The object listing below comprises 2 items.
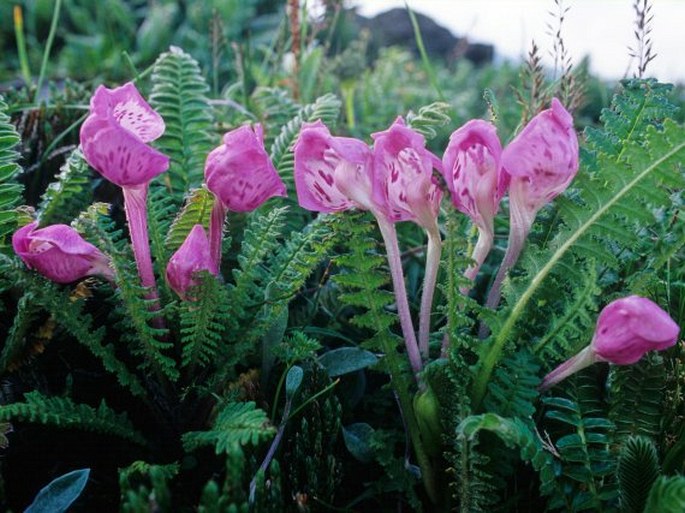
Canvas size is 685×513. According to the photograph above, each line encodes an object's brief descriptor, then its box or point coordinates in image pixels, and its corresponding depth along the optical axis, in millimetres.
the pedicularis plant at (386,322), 253
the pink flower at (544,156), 248
